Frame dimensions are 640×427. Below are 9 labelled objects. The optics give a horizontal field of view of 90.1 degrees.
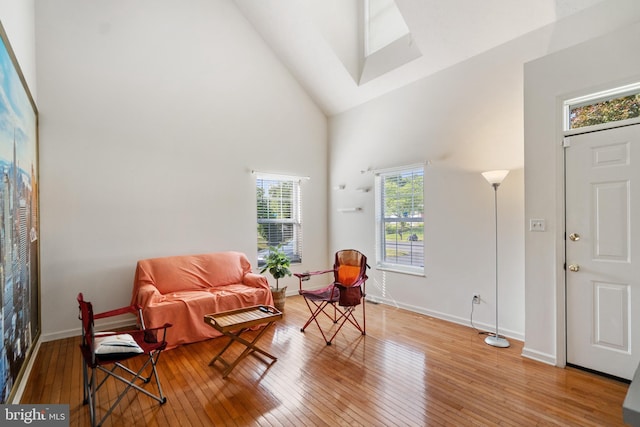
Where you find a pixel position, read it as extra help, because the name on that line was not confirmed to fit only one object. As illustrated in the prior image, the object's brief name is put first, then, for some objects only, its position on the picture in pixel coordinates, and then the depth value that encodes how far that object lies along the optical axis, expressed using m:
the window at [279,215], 5.16
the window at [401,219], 4.46
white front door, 2.49
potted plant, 4.50
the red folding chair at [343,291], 3.41
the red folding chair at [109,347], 1.99
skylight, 4.35
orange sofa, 3.35
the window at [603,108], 2.54
